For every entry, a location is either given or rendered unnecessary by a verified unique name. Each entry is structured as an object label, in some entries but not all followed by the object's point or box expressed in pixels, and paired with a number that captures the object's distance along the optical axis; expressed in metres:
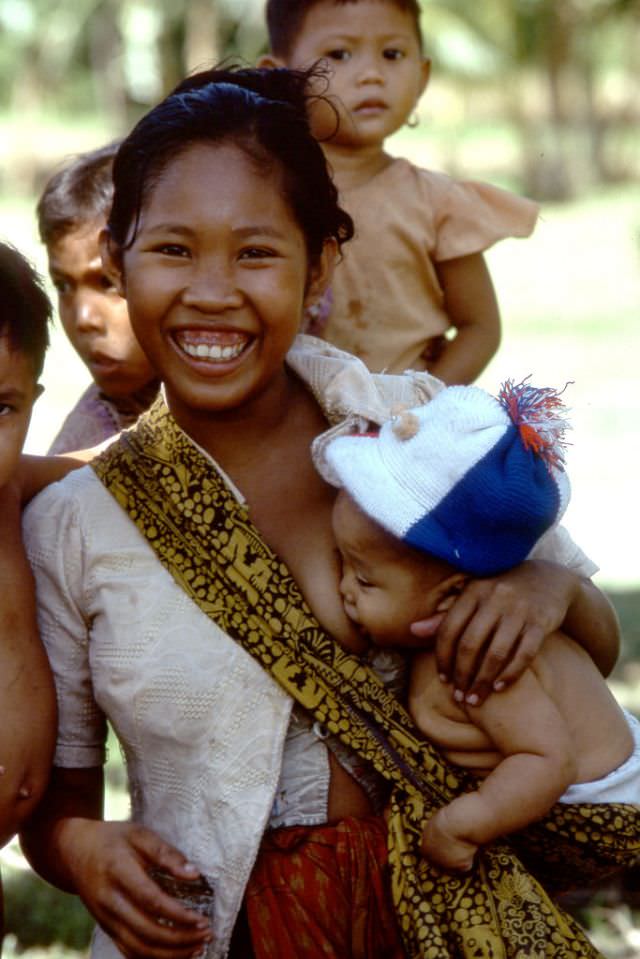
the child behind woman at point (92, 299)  5.44
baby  3.94
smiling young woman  4.06
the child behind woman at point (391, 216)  6.30
